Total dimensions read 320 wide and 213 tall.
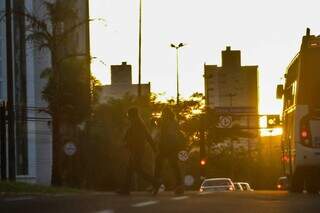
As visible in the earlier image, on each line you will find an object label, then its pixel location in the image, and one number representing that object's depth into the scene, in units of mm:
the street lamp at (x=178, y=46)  84125
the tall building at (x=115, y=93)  195325
